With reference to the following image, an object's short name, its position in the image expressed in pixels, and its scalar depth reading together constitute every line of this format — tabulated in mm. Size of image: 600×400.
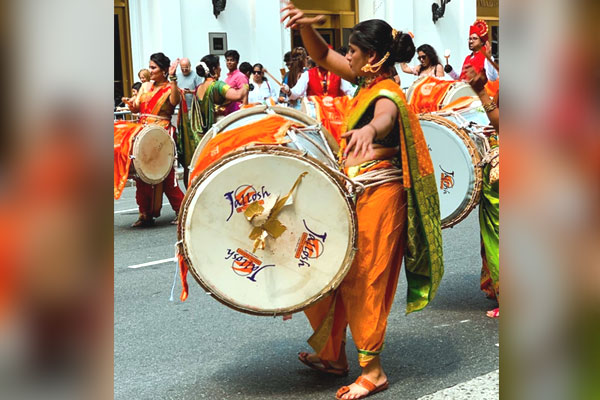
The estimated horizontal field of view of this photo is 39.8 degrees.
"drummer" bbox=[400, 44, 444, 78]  8281
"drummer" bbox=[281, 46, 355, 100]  9094
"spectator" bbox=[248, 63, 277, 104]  13219
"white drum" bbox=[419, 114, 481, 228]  4777
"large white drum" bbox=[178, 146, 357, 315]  3072
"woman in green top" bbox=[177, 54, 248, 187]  9125
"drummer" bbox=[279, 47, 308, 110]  11555
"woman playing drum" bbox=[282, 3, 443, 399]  3314
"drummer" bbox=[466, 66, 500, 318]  4582
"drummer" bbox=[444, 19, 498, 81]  4978
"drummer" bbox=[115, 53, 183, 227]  8250
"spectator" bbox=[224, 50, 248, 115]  11031
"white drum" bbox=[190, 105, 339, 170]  3562
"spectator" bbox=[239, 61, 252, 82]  13617
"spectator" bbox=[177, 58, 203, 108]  11625
